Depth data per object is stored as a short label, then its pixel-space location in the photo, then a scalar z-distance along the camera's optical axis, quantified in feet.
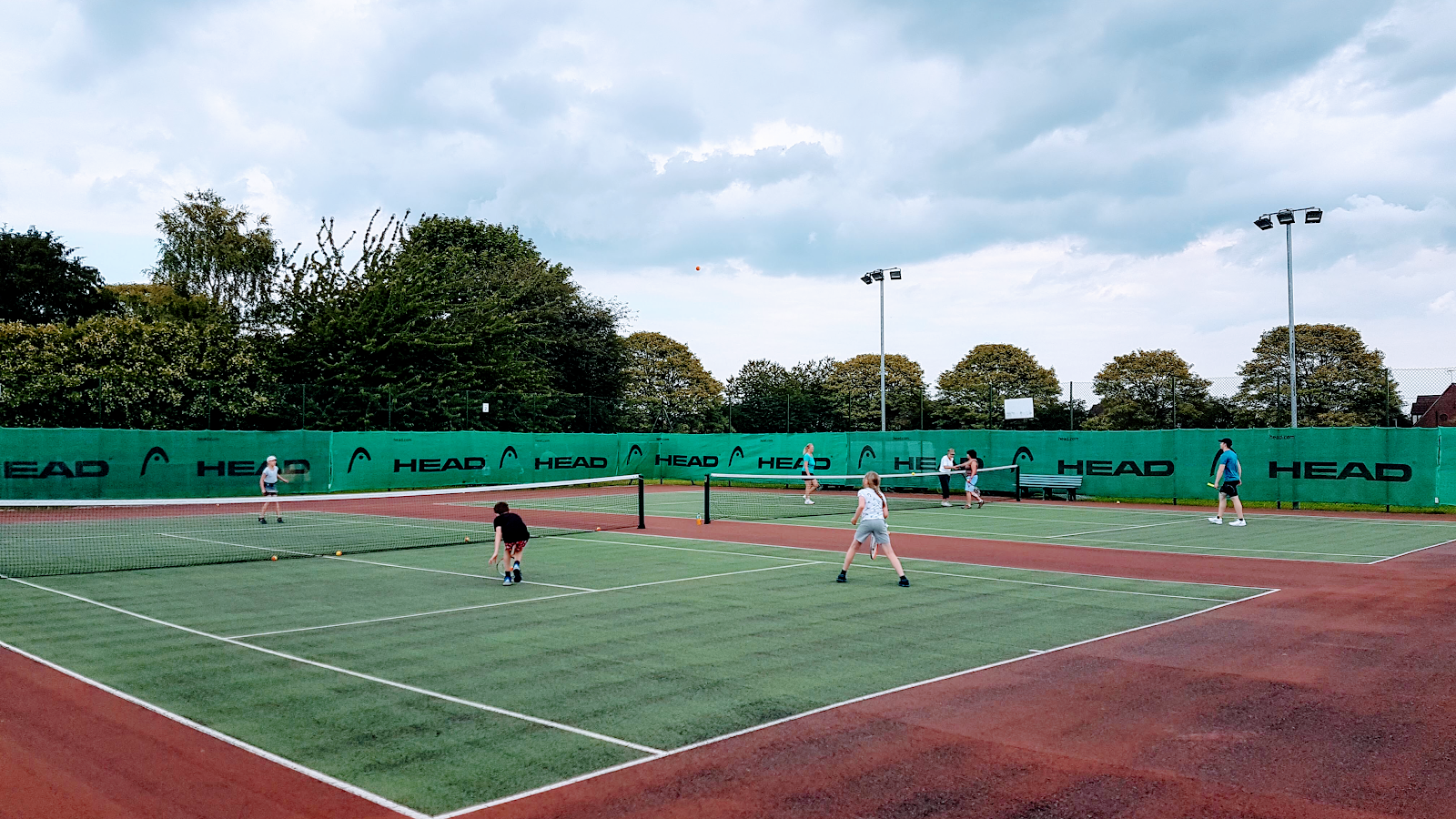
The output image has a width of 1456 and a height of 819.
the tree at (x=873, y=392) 155.74
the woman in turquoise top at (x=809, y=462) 88.91
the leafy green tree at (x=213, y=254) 174.60
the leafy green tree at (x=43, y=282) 147.02
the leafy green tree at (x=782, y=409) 154.20
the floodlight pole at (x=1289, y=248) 88.53
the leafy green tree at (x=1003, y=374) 208.44
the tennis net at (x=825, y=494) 82.81
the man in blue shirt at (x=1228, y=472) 66.46
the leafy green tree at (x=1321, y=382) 103.80
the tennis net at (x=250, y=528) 50.42
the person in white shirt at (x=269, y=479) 70.27
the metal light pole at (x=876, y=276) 119.03
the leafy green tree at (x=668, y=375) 205.57
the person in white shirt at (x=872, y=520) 39.45
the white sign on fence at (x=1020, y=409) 111.34
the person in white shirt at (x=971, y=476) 85.76
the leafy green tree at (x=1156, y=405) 107.65
